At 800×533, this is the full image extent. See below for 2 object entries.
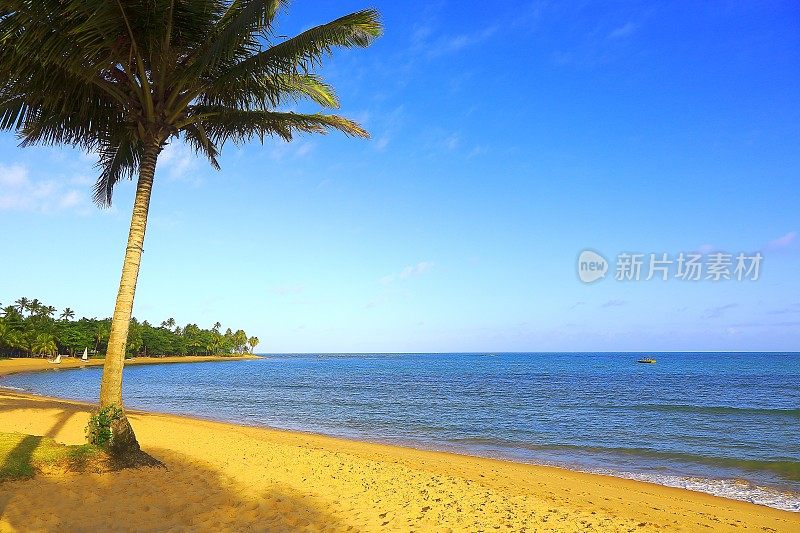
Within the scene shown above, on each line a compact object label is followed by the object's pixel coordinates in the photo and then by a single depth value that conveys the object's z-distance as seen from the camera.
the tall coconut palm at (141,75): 7.49
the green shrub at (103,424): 8.48
